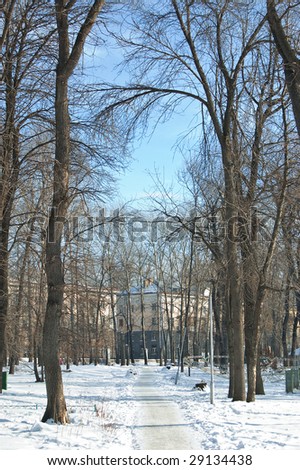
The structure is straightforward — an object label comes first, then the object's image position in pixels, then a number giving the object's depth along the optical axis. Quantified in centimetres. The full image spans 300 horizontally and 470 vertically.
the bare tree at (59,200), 1116
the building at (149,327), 6712
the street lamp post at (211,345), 1667
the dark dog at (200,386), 2366
